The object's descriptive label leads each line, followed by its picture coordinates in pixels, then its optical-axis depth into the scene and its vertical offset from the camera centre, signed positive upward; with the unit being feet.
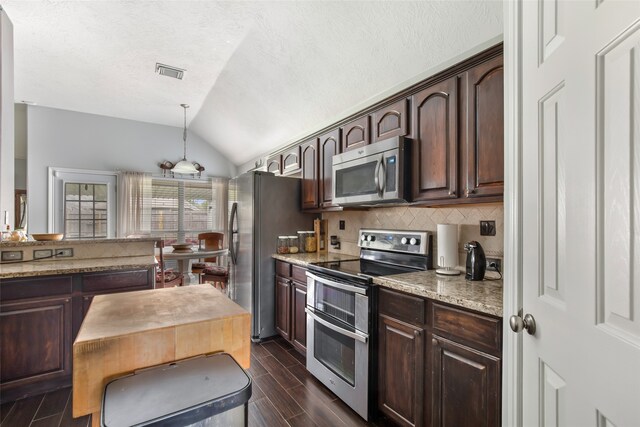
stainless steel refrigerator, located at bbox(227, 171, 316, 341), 10.17 -0.55
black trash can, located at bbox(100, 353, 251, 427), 2.45 -1.60
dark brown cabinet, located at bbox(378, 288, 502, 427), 4.22 -2.41
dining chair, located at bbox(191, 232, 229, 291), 13.30 -2.52
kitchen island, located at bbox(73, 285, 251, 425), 2.73 -1.23
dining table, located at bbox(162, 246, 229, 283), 11.52 -1.58
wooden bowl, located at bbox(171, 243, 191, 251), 12.67 -1.38
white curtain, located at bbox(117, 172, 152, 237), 16.12 +0.57
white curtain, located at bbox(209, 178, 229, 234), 18.90 +0.48
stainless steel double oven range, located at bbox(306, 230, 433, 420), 6.15 -2.16
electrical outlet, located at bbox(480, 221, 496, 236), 6.05 -0.26
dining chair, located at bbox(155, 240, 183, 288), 10.53 -2.48
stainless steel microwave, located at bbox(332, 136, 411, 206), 6.64 +1.02
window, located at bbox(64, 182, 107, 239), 15.37 +0.18
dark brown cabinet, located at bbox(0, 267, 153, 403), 6.70 -2.63
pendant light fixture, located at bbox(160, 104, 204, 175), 14.15 +2.72
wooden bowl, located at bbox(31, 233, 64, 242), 8.34 -0.64
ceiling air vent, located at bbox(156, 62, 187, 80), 10.73 +5.28
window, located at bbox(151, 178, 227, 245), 17.42 +0.38
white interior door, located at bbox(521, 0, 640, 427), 1.90 +0.04
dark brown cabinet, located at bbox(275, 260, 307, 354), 8.82 -2.79
